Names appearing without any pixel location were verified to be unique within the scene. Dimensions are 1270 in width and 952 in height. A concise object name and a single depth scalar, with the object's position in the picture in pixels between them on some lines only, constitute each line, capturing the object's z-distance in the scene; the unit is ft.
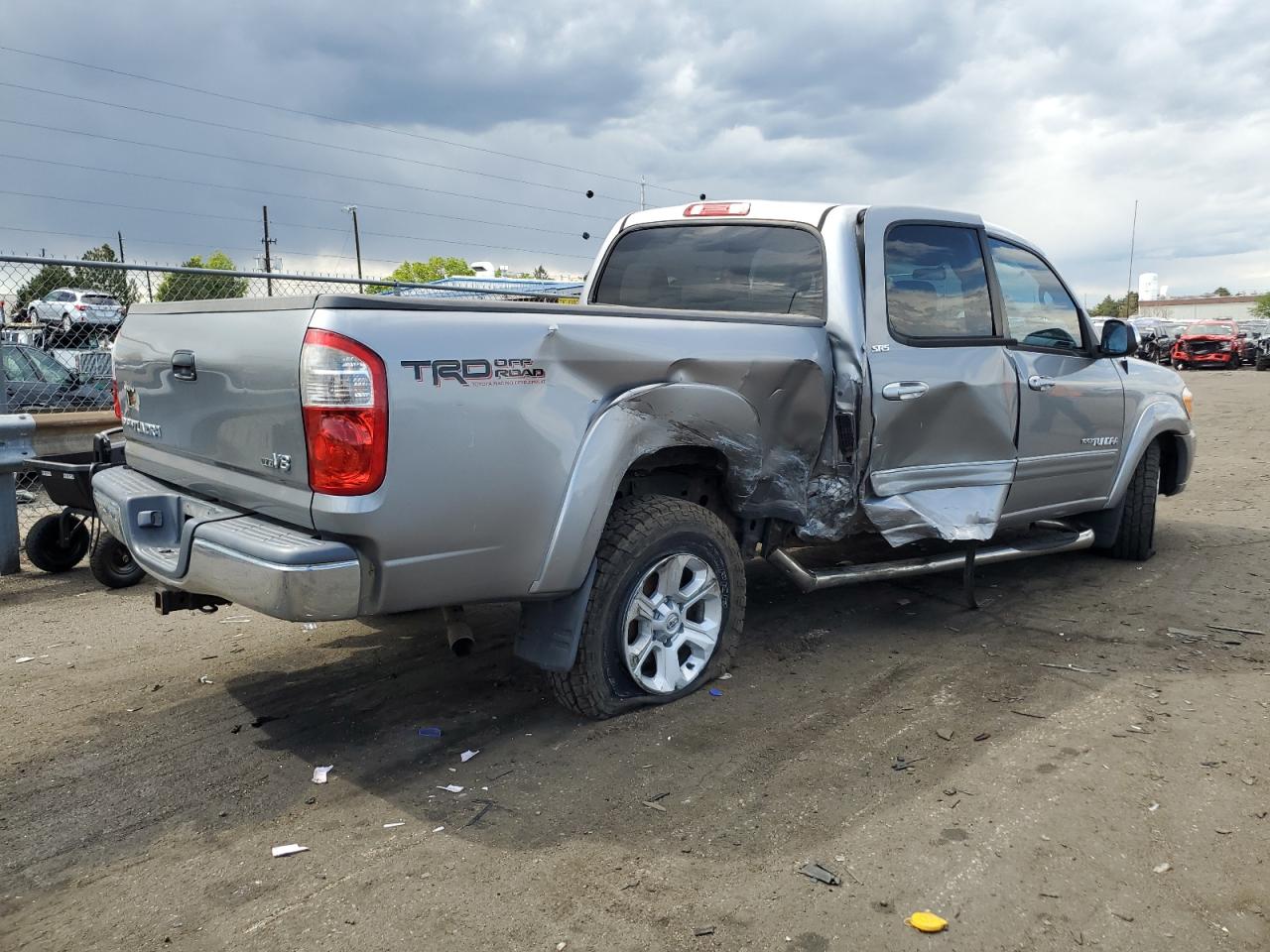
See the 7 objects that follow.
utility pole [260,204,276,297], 32.37
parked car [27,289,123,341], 24.53
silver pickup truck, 9.90
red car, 108.17
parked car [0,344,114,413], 23.43
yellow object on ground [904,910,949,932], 8.38
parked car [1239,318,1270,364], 109.81
